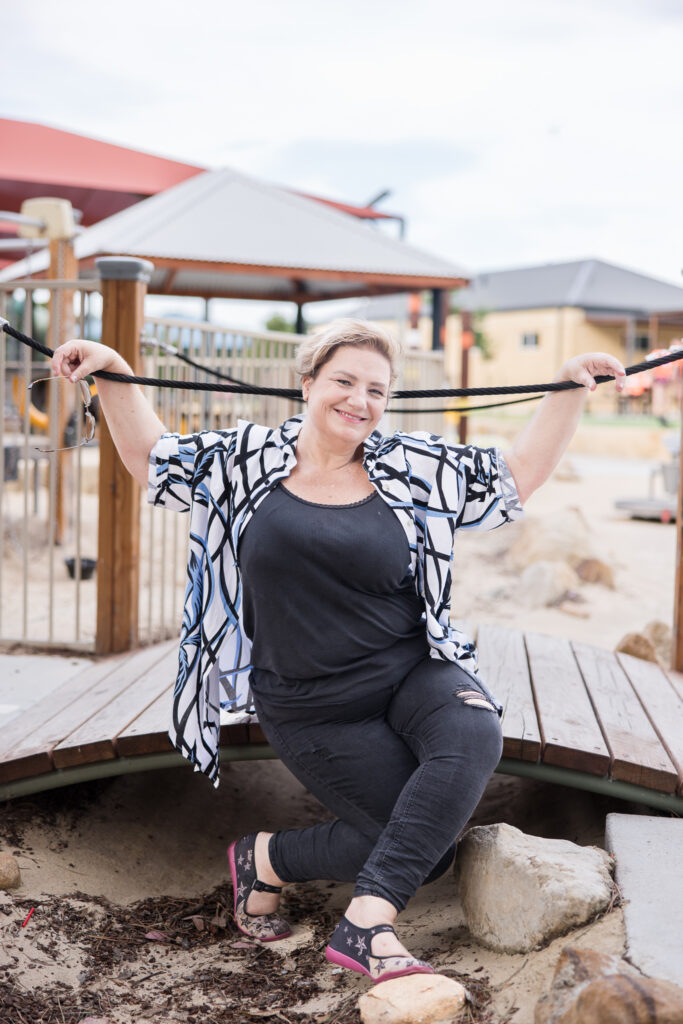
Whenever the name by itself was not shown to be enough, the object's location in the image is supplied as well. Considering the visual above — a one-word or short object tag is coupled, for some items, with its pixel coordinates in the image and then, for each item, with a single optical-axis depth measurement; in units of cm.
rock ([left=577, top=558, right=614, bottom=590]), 742
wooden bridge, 267
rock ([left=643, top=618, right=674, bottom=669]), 527
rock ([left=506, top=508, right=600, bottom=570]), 768
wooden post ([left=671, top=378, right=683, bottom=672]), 375
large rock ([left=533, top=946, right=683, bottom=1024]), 164
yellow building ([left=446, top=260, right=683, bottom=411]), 3819
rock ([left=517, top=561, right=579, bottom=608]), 691
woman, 224
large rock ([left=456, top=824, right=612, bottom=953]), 212
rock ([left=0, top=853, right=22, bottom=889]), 254
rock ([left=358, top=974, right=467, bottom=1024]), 187
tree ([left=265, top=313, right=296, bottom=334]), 4090
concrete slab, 193
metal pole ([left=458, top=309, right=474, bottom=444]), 1205
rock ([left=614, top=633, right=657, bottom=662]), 420
